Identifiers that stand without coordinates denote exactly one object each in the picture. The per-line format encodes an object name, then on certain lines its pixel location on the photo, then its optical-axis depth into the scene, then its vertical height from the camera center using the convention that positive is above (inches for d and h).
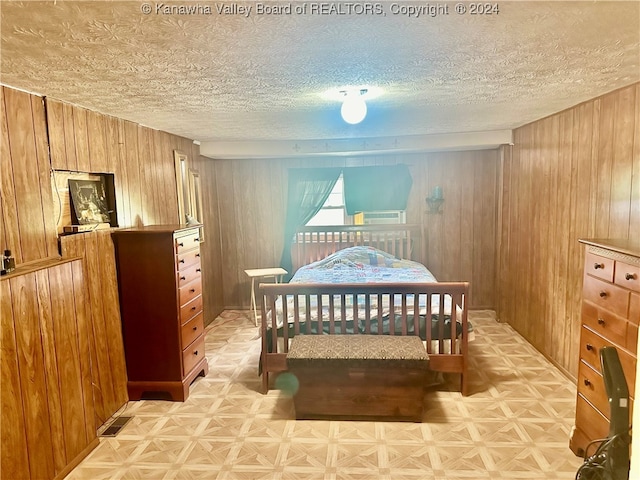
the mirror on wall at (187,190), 163.3 +6.9
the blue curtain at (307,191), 210.5 +5.7
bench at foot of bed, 105.2 -47.5
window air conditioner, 211.5 -9.2
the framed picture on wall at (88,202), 104.6 +2.1
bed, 119.8 -36.0
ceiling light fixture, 100.7 +23.2
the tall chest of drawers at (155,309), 117.4 -29.9
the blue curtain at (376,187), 206.2 +6.4
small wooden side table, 193.3 -33.4
